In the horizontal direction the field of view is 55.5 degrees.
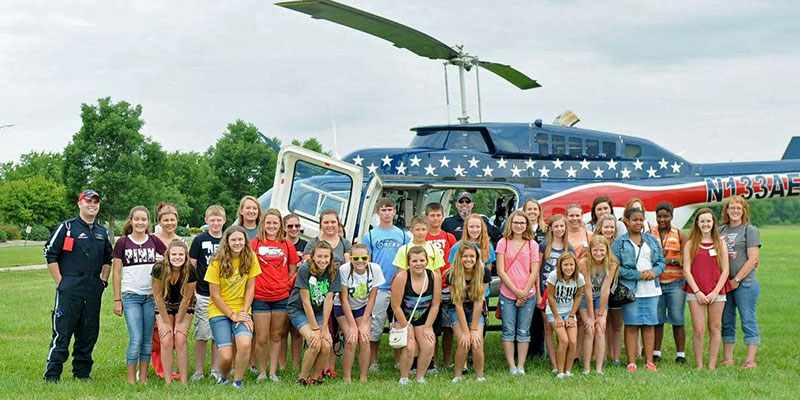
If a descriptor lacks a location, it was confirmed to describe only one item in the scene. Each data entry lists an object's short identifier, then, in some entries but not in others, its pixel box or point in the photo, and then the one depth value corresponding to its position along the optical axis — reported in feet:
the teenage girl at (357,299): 22.45
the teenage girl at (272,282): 22.72
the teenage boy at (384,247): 23.41
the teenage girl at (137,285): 22.35
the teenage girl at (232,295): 21.83
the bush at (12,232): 174.50
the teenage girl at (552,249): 23.93
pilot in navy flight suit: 22.50
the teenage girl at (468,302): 22.59
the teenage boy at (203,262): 23.09
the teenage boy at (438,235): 24.07
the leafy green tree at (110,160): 115.96
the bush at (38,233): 173.47
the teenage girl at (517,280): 23.61
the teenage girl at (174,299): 21.98
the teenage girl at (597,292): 23.66
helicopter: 27.86
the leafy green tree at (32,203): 165.78
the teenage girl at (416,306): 22.39
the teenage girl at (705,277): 24.30
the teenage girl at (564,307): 23.36
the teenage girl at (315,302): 22.00
